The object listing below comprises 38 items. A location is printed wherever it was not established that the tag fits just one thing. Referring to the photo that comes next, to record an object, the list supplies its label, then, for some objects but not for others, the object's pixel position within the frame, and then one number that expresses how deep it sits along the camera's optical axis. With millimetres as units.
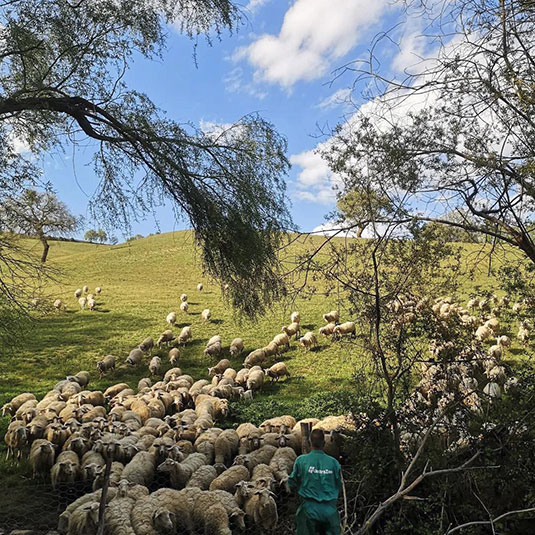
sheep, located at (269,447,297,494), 7910
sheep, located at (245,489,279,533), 6762
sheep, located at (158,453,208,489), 8023
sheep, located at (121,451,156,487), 7918
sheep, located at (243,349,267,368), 17016
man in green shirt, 5328
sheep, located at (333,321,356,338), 18800
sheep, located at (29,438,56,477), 8695
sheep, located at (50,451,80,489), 8172
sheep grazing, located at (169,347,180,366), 18031
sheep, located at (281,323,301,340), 20234
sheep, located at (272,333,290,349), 18859
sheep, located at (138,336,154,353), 19203
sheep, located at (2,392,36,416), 12258
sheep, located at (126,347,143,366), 17750
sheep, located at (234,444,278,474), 8328
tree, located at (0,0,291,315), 8234
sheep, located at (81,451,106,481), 8164
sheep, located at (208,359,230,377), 16633
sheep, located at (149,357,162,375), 17059
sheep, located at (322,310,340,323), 21359
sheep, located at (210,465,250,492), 7578
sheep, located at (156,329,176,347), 20000
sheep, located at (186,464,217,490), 7662
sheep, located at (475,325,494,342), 17152
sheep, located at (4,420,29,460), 9688
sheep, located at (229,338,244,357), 18609
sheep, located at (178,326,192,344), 20219
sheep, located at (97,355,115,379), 16959
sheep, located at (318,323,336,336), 19578
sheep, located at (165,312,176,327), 22953
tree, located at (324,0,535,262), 6836
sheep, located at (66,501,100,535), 6184
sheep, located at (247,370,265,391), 14664
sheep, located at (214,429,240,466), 9031
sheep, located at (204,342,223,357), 18594
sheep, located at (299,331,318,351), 18906
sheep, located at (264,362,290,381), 15922
